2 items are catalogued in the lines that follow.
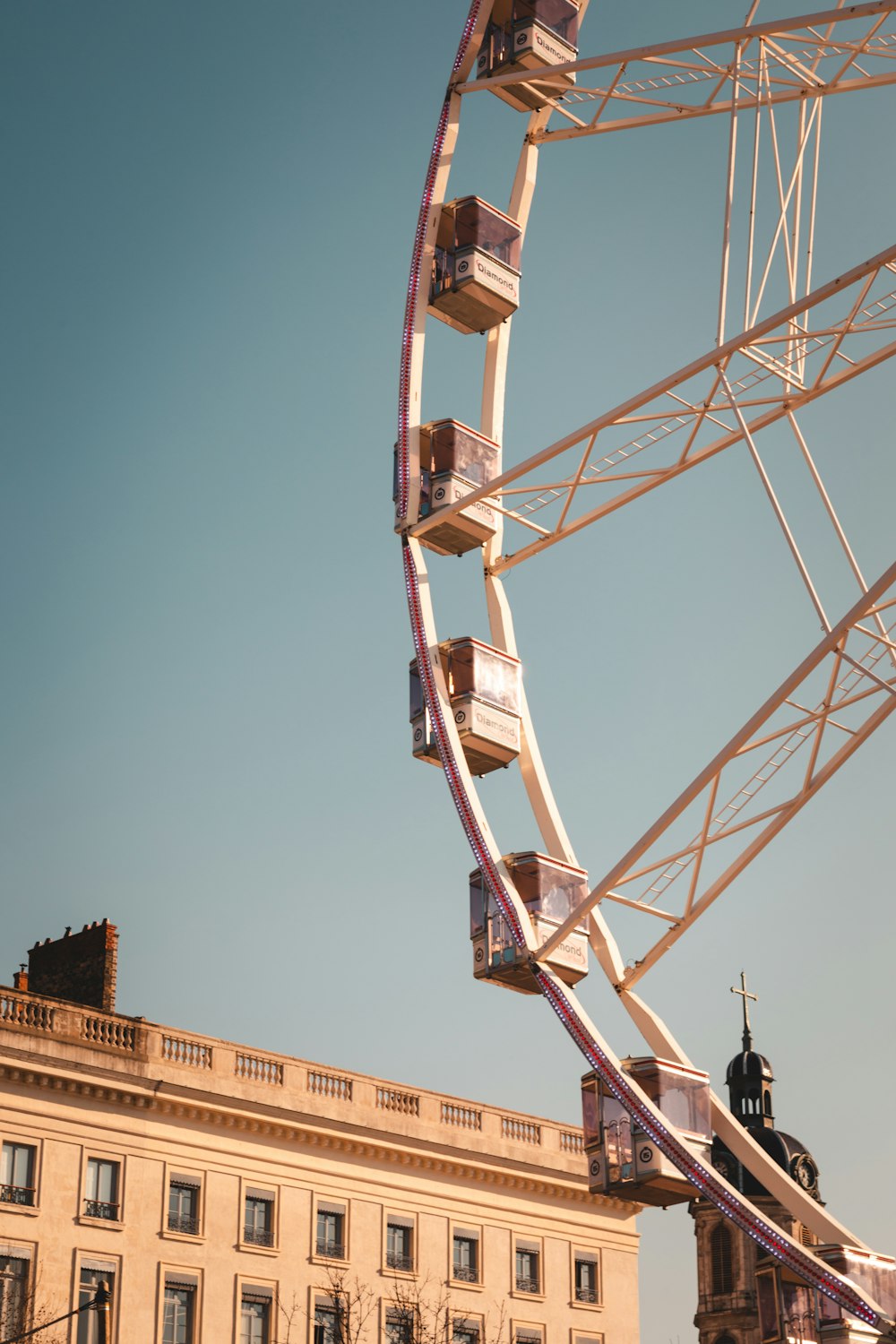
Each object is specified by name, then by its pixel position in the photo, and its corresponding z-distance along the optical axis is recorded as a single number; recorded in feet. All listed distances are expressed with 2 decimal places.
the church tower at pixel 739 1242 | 410.10
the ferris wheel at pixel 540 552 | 76.74
